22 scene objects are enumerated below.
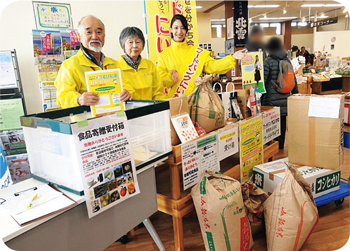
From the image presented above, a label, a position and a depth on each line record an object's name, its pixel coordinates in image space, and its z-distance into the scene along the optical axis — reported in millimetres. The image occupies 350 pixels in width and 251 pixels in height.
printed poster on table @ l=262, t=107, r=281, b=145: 2506
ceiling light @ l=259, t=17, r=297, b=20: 12458
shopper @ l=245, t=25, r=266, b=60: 2900
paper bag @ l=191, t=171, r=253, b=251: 1572
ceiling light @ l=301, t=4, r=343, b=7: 10069
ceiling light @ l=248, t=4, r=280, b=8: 9441
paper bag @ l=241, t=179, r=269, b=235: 1896
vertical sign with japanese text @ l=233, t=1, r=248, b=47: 6871
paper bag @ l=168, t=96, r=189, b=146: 1694
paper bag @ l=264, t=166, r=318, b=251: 1625
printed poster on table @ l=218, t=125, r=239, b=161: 1952
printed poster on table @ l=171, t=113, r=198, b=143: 1680
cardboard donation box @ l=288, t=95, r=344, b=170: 2021
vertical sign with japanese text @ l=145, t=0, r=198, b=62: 2904
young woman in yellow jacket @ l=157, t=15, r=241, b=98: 2454
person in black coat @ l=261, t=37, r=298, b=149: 3107
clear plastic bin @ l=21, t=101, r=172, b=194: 1141
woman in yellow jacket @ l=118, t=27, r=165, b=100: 1965
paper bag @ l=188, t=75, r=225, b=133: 1905
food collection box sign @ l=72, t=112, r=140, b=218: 1111
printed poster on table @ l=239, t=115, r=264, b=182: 2172
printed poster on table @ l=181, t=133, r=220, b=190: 1685
